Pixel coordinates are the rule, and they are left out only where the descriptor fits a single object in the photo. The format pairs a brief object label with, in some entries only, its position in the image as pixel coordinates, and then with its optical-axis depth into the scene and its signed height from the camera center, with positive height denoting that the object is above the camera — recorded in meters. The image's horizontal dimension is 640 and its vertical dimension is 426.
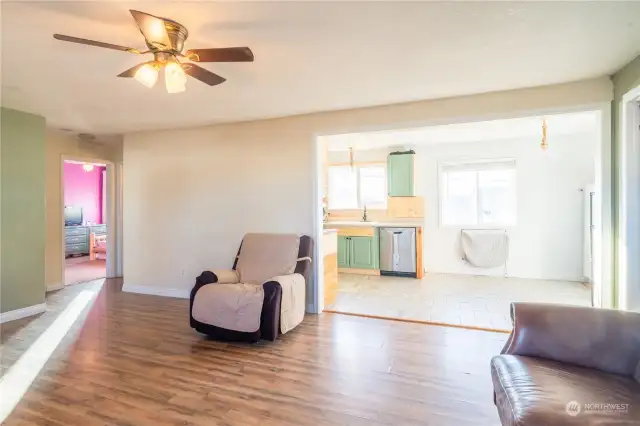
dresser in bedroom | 7.86 -0.59
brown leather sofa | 1.25 -0.74
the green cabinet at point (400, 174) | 6.09 +0.72
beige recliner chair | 2.88 -0.76
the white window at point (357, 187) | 6.58 +0.53
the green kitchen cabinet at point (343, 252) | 6.08 -0.72
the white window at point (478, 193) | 5.74 +0.34
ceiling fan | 1.74 +0.90
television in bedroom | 8.10 -0.06
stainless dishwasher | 5.73 -0.68
